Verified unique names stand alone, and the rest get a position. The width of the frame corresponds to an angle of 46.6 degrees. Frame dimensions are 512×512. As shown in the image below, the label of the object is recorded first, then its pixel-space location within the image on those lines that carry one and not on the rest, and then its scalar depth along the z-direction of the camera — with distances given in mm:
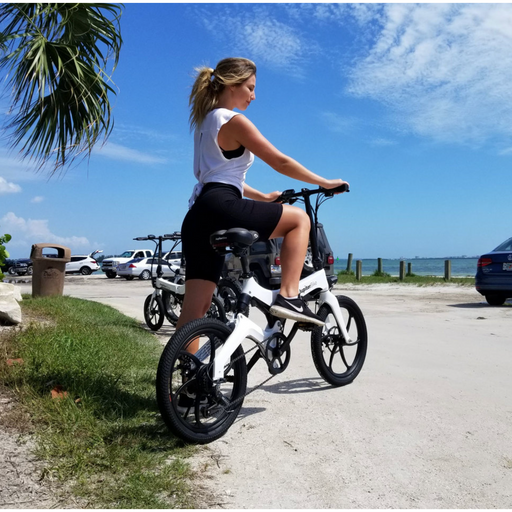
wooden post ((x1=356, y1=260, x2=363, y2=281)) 27484
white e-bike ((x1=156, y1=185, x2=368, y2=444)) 3064
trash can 12555
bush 7812
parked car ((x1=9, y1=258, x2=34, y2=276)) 39344
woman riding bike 3422
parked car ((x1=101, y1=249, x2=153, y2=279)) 37094
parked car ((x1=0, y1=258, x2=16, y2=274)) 39619
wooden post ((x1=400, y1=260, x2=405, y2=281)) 25933
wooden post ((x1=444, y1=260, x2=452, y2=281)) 25391
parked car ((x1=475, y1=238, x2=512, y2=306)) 12008
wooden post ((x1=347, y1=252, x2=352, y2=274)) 33653
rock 6484
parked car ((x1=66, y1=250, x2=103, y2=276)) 42781
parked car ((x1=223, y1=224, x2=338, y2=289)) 14273
